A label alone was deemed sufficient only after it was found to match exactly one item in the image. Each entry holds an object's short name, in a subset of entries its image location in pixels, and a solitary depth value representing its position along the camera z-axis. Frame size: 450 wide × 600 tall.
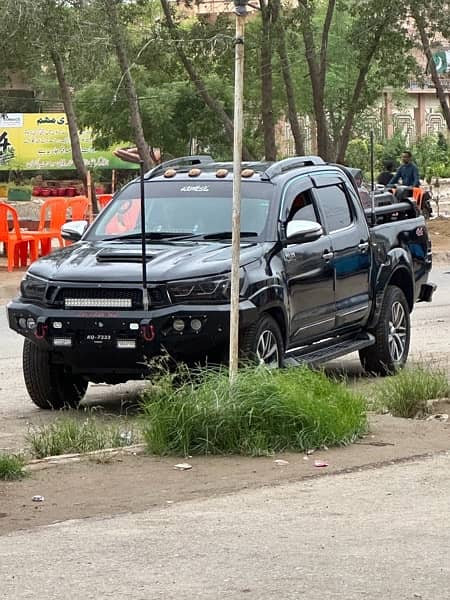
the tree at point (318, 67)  29.45
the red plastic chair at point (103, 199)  29.90
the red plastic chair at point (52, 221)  24.77
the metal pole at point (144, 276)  10.50
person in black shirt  35.38
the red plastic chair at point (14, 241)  24.75
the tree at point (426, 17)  30.54
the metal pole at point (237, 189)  9.41
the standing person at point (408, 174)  34.12
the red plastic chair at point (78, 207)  25.48
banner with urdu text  52.22
